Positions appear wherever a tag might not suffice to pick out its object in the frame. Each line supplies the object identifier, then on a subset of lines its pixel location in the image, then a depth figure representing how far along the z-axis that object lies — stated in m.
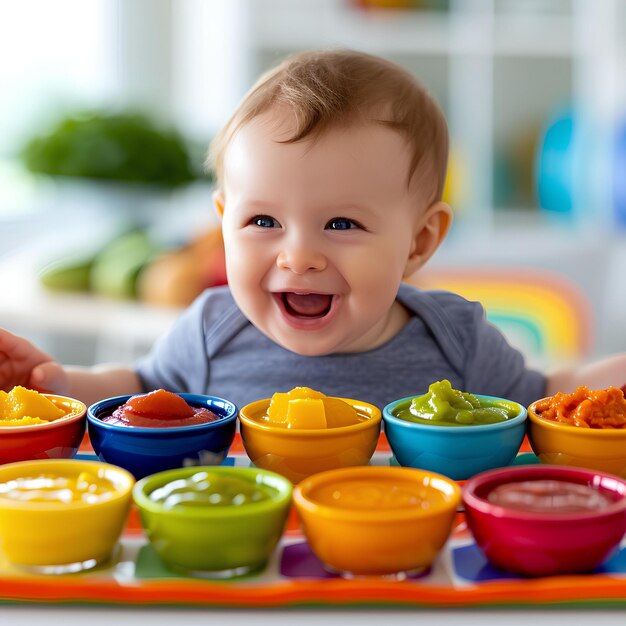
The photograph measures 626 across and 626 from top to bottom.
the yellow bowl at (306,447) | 0.76
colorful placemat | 0.66
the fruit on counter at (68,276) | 2.47
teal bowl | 0.76
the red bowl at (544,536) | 0.66
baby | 0.87
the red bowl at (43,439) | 0.76
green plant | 2.96
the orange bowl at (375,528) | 0.66
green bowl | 0.66
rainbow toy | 3.30
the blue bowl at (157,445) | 0.76
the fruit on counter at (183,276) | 1.67
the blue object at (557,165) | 4.25
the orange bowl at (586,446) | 0.76
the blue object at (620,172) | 4.17
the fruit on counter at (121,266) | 1.77
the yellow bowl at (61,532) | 0.66
